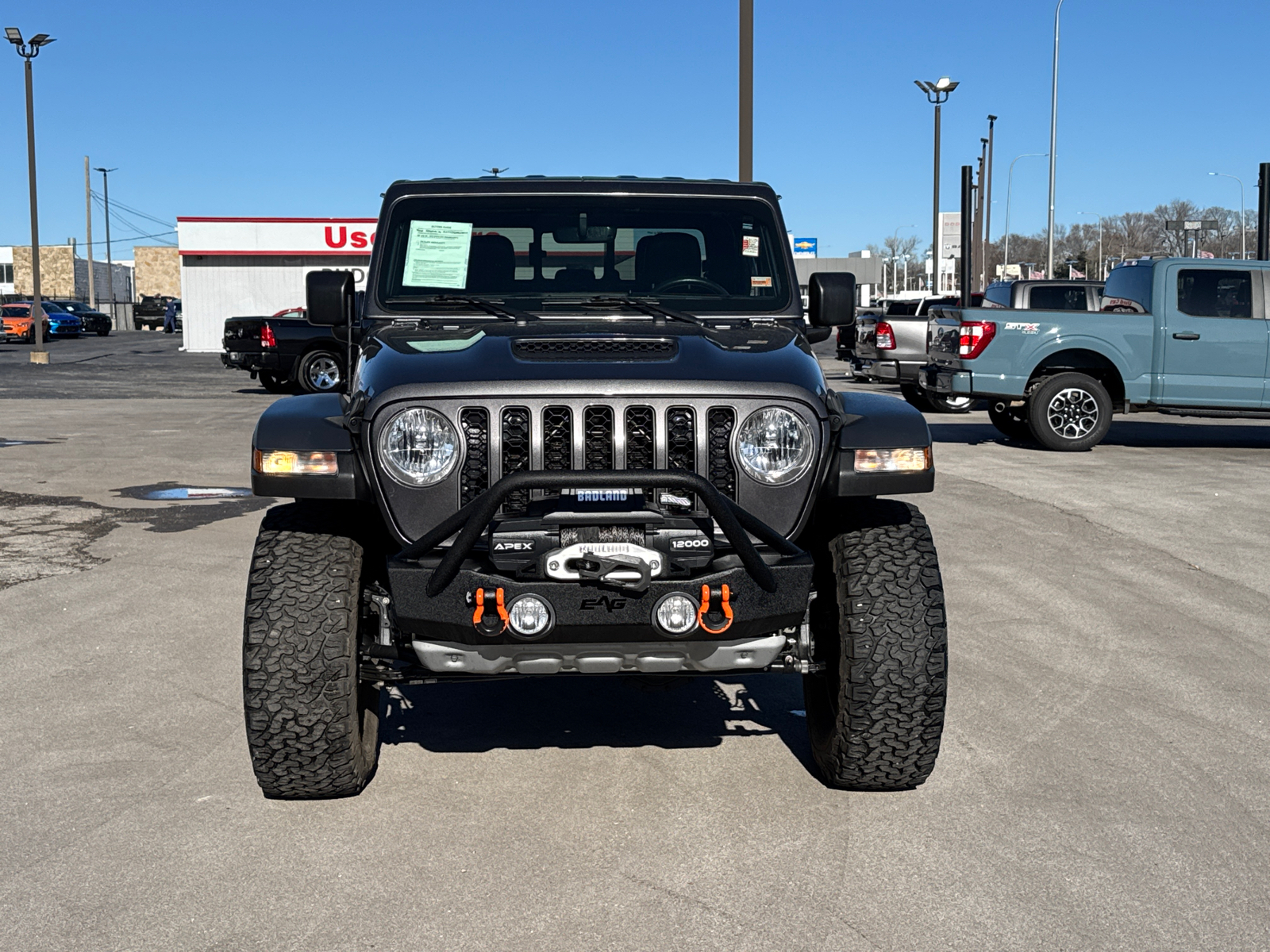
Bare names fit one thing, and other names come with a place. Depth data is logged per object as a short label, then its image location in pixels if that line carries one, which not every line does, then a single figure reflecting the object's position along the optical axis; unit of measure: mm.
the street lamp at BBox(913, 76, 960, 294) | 31047
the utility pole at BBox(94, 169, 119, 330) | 88125
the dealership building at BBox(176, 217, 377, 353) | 47500
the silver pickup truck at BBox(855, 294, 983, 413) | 19531
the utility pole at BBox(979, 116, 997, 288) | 52459
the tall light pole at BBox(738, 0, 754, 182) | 15297
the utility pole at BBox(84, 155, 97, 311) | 77500
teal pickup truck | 14336
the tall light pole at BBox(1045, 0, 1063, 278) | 35562
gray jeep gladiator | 3629
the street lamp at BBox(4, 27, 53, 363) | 33094
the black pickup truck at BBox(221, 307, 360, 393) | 23844
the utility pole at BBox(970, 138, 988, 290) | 49562
